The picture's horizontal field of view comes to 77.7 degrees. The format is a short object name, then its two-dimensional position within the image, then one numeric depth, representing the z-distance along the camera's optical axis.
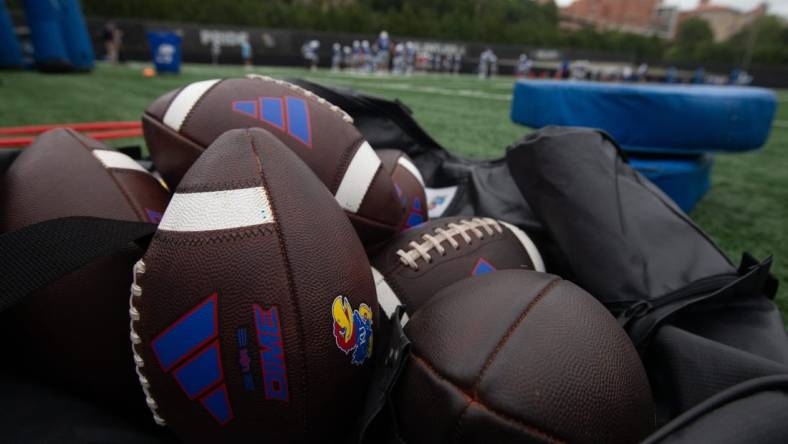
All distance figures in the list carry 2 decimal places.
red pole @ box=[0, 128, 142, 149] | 1.76
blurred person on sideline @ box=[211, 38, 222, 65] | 13.30
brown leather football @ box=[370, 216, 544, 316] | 0.87
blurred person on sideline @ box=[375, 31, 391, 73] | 15.26
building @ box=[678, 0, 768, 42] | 53.05
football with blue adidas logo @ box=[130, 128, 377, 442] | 0.57
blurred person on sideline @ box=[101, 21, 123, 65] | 10.66
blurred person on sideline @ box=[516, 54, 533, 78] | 17.12
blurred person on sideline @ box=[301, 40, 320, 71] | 13.84
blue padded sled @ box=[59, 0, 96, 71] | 7.09
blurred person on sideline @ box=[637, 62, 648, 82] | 20.47
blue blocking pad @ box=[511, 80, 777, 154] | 1.76
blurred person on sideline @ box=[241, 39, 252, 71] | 12.50
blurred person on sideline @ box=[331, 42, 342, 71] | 14.60
